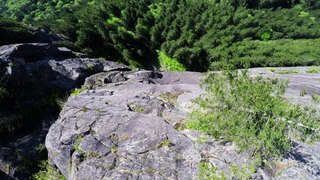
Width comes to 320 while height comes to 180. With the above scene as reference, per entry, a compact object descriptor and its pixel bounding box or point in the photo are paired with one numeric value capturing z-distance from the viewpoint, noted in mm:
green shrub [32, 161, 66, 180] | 7823
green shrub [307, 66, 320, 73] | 11982
